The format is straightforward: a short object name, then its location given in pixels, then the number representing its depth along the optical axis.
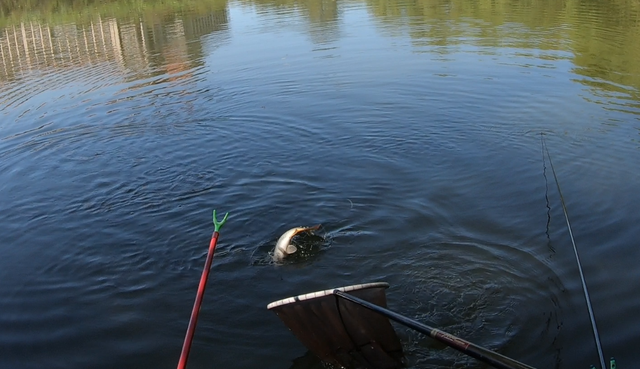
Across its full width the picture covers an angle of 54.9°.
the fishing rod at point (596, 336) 3.86
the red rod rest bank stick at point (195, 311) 4.36
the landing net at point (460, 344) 3.83
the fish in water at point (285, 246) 7.23
